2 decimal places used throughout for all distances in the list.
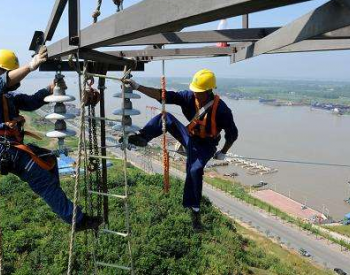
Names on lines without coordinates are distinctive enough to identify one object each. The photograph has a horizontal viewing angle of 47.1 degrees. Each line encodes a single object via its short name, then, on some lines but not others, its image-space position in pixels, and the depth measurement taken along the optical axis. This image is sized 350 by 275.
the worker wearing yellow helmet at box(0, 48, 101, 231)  3.46
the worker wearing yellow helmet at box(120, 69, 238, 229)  3.75
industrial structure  1.55
